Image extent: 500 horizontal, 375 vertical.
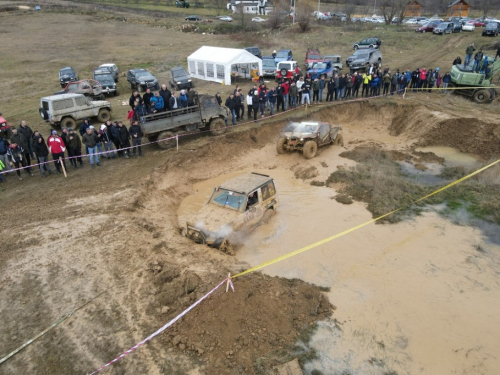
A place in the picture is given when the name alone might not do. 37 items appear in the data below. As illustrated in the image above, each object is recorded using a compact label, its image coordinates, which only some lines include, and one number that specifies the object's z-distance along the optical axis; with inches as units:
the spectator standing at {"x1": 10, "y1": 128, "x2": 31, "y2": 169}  483.8
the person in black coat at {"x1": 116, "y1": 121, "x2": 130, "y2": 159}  534.3
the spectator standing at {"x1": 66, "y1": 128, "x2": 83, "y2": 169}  506.0
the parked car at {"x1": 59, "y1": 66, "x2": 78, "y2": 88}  962.7
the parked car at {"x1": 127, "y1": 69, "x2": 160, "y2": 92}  936.3
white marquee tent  976.9
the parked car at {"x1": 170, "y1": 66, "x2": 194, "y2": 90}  938.7
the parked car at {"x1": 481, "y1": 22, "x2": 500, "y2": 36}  1321.4
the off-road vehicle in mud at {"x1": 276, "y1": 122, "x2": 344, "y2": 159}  585.6
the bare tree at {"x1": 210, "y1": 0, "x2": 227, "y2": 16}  2613.2
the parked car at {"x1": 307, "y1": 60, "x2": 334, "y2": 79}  953.9
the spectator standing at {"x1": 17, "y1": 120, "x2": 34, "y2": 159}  501.8
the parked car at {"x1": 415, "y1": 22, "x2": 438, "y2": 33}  1539.1
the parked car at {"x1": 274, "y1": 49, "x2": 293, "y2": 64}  1161.5
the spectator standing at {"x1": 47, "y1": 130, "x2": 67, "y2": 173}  484.7
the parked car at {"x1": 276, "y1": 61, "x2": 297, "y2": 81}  988.9
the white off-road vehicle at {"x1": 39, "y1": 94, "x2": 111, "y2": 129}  639.1
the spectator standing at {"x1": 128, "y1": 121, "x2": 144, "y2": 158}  537.3
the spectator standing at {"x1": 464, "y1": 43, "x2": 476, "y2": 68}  787.4
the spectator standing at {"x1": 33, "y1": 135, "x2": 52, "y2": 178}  482.9
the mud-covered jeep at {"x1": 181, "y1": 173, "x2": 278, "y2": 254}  351.9
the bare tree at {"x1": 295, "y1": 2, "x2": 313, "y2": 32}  1738.4
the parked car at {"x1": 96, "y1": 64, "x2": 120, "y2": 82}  1045.0
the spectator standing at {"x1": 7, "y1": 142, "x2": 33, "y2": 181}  485.3
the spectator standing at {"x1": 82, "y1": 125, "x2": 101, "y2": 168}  508.4
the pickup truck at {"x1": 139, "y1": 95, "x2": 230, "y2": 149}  556.1
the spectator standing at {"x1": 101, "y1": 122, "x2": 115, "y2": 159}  530.5
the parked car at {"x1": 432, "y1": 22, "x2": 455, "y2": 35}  1485.0
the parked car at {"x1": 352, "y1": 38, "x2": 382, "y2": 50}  1336.6
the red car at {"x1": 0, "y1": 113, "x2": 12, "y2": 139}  588.4
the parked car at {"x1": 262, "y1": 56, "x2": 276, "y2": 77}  1039.6
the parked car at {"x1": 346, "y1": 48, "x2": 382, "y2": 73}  1022.4
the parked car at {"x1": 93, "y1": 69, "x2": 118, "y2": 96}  898.1
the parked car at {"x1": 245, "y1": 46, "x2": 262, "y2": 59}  1242.1
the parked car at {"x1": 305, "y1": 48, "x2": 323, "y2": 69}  1079.9
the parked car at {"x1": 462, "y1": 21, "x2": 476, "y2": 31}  1506.2
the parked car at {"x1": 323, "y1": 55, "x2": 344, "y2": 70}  1047.6
